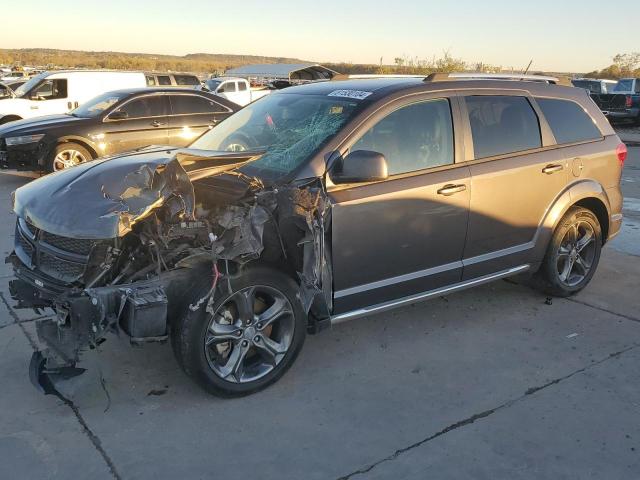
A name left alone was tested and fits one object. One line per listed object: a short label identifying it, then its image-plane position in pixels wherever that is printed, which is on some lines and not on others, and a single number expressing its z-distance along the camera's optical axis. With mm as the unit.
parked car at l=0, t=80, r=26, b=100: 15153
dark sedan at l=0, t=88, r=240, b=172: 9609
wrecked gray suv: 3266
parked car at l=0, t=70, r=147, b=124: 14406
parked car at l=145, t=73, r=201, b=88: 16781
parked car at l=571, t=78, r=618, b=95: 22219
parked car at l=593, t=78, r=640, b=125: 21094
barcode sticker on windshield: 4039
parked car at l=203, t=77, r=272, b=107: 21566
